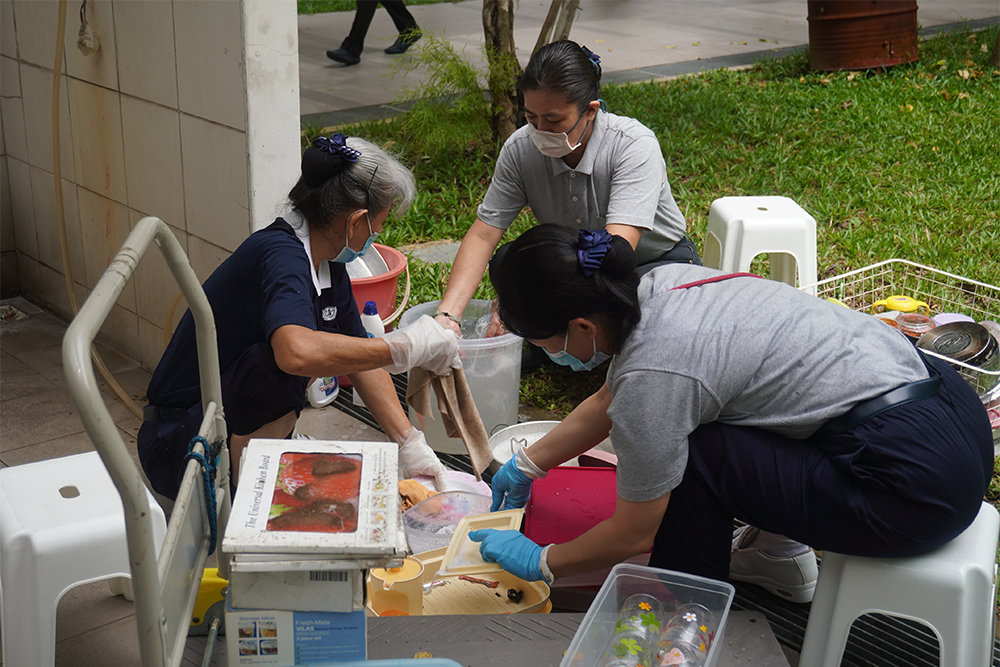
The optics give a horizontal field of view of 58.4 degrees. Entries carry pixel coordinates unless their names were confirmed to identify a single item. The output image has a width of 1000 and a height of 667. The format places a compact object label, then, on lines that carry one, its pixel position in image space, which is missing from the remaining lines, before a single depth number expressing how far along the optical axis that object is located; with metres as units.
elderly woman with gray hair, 2.17
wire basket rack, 3.63
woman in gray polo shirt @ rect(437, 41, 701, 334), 2.77
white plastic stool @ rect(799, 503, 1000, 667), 1.77
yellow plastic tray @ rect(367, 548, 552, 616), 2.07
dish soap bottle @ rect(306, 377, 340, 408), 3.30
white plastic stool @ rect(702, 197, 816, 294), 3.29
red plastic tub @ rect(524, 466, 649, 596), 2.23
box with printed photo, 1.38
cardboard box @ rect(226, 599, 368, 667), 1.43
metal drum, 7.60
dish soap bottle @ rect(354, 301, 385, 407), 3.14
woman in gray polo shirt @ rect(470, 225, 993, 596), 1.79
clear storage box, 1.83
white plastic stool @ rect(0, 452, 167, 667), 1.82
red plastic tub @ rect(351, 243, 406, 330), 3.31
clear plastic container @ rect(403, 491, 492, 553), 2.40
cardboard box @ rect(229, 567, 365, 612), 1.42
